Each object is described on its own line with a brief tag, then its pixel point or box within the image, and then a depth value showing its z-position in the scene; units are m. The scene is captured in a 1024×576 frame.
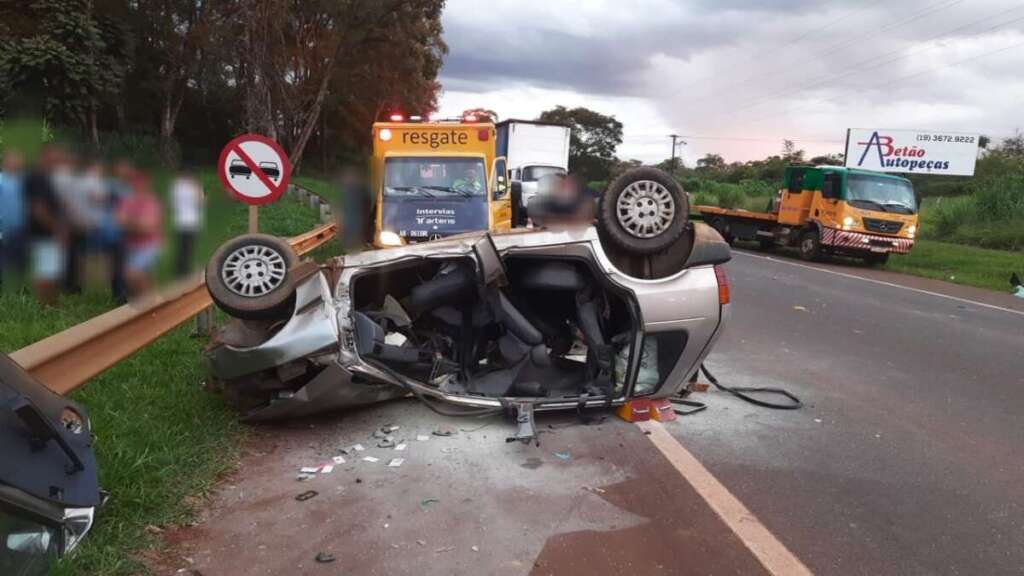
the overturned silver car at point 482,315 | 4.41
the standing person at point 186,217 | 4.95
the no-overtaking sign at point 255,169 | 6.36
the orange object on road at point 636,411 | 5.00
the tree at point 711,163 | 76.25
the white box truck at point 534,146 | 24.66
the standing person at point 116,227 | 5.02
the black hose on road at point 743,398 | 5.42
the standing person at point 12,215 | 4.85
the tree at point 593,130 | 71.20
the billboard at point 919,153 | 29.78
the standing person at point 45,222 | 4.77
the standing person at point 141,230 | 5.05
